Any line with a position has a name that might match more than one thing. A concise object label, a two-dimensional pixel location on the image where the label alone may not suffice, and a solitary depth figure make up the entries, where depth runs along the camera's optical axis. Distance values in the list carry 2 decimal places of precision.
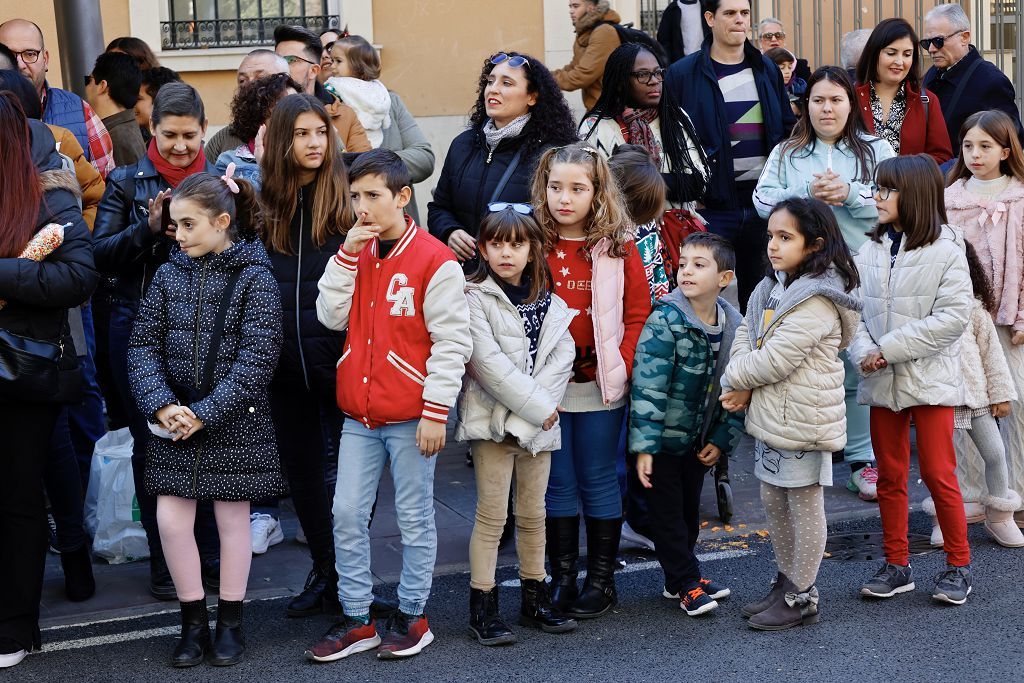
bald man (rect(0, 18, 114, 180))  6.62
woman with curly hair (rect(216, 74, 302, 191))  5.77
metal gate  10.95
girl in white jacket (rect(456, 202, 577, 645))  4.80
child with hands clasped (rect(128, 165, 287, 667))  4.70
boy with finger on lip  4.68
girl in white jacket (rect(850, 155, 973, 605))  5.27
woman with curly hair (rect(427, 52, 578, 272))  5.61
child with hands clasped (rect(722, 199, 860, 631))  4.88
